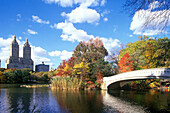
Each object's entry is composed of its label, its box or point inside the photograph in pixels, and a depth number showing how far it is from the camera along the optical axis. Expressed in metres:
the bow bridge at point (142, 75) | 16.80
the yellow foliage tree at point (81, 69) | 28.66
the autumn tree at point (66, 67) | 30.99
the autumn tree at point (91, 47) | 44.52
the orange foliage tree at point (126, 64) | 29.38
